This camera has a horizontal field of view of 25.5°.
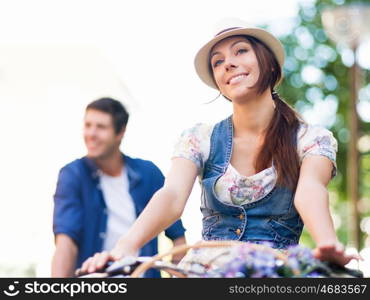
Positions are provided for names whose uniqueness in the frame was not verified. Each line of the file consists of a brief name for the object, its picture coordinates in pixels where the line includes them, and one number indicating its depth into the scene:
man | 3.59
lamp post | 7.29
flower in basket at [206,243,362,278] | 1.72
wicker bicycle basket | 1.78
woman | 2.38
